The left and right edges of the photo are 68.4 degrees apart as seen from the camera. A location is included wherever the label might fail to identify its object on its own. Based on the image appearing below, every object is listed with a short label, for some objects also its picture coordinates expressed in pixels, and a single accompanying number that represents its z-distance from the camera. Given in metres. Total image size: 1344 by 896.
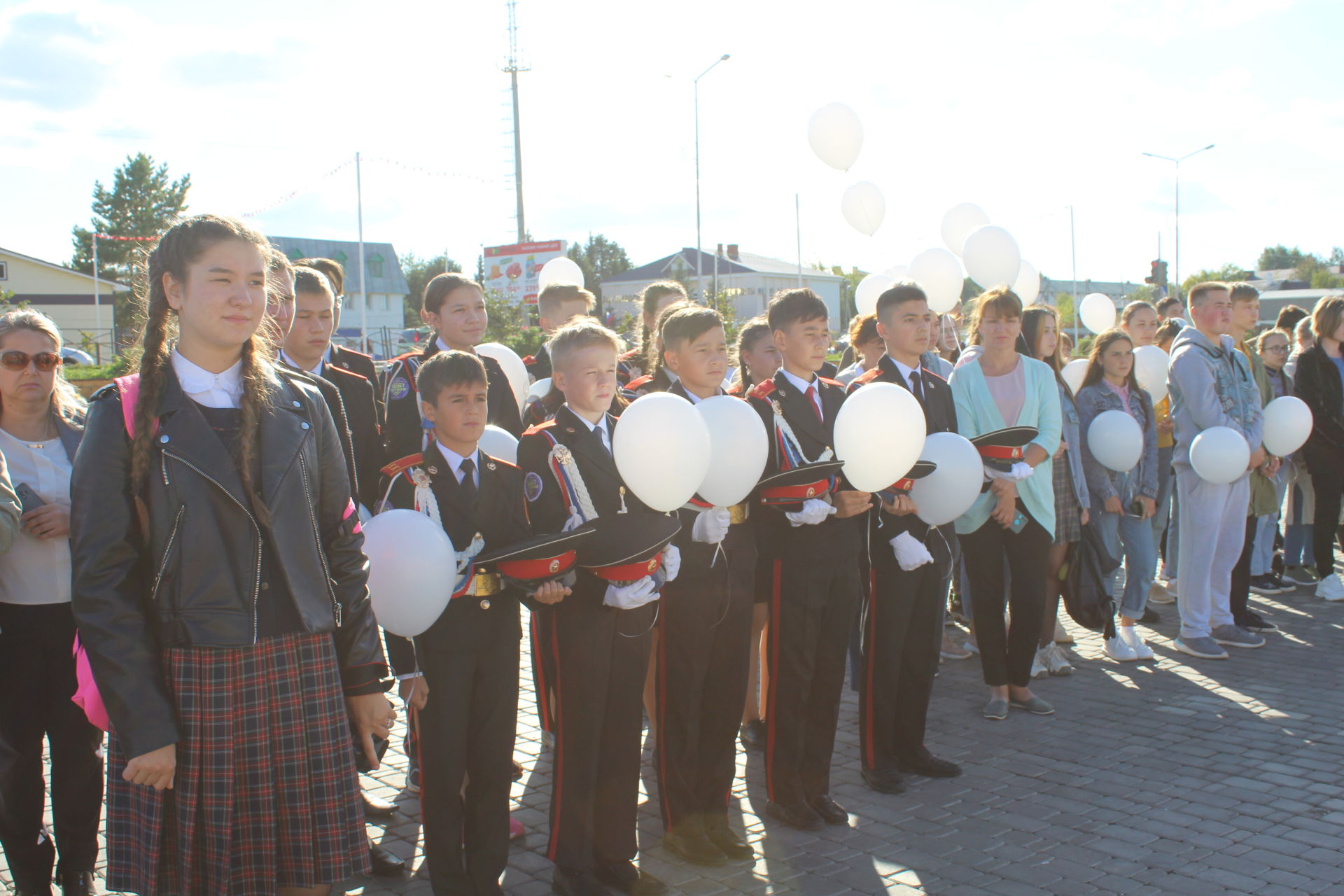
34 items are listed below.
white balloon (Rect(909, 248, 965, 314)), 7.34
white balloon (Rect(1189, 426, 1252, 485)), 6.39
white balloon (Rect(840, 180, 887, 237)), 7.61
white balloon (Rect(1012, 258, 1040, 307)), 8.80
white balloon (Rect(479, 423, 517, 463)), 4.12
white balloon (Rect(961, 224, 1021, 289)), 7.32
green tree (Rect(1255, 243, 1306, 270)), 113.38
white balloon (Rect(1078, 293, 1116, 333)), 11.07
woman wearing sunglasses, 3.46
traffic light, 26.27
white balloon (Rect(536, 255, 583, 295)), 8.52
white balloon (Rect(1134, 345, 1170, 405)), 7.67
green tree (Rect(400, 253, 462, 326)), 78.81
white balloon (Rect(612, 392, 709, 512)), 3.37
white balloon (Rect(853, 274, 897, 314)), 8.03
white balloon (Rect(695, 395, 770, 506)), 3.73
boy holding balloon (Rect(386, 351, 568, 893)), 3.29
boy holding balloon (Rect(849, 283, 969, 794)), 4.51
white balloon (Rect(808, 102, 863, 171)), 7.35
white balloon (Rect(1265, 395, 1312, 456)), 7.03
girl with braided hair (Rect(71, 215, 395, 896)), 2.17
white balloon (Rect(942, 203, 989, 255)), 8.12
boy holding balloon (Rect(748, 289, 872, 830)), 4.11
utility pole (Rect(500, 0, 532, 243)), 34.25
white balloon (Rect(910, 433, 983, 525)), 4.47
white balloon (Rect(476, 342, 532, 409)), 6.19
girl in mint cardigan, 5.29
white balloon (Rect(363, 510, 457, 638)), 3.05
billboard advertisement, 43.75
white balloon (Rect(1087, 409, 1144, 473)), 6.23
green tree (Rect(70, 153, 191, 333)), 60.72
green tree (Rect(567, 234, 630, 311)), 85.69
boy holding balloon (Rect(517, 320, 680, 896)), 3.51
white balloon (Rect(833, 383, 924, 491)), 4.00
